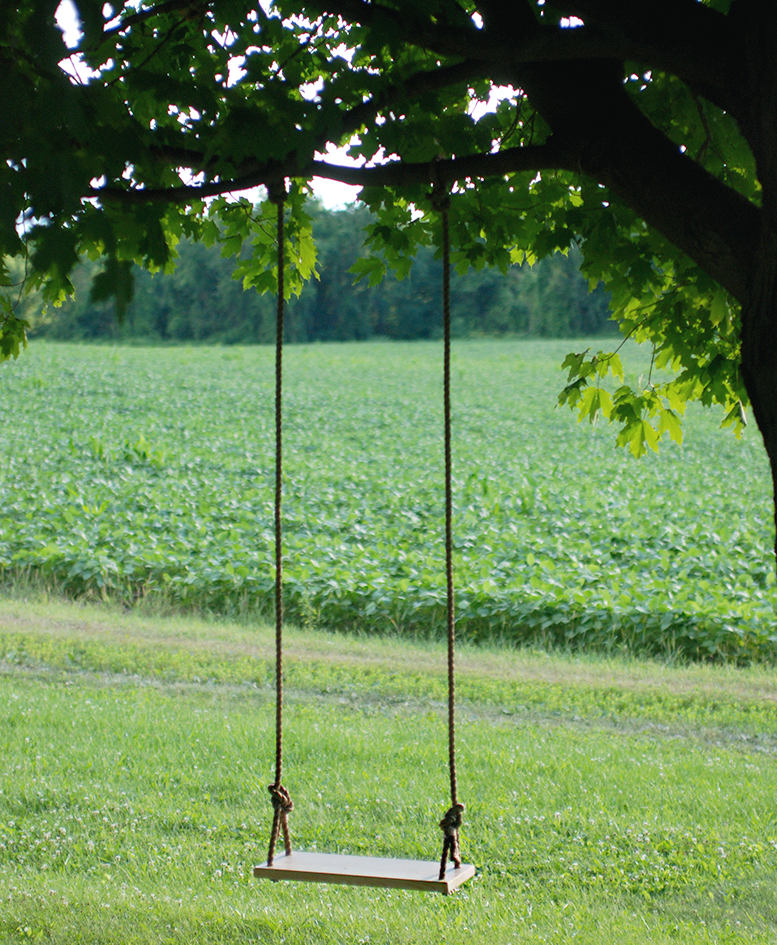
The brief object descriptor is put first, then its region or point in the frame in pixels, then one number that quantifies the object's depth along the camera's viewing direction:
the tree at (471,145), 4.16
